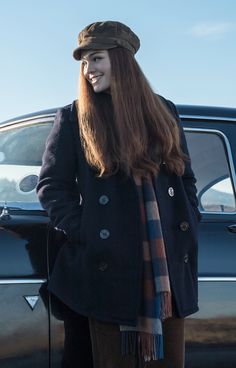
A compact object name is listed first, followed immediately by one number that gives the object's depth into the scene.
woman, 2.22
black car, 2.54
